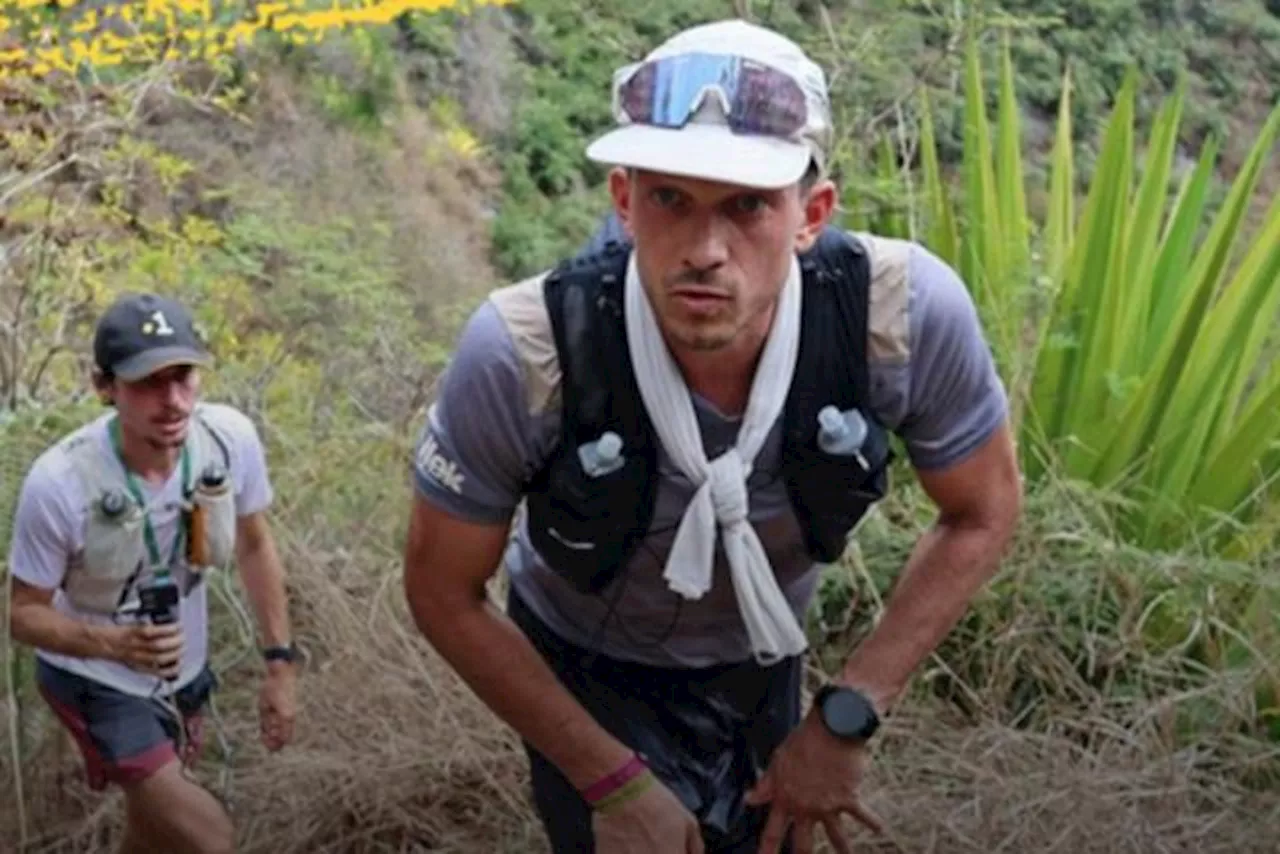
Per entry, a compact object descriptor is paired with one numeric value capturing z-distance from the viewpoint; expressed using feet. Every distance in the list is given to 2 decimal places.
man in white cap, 8.43
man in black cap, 13.06
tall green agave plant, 15.90
